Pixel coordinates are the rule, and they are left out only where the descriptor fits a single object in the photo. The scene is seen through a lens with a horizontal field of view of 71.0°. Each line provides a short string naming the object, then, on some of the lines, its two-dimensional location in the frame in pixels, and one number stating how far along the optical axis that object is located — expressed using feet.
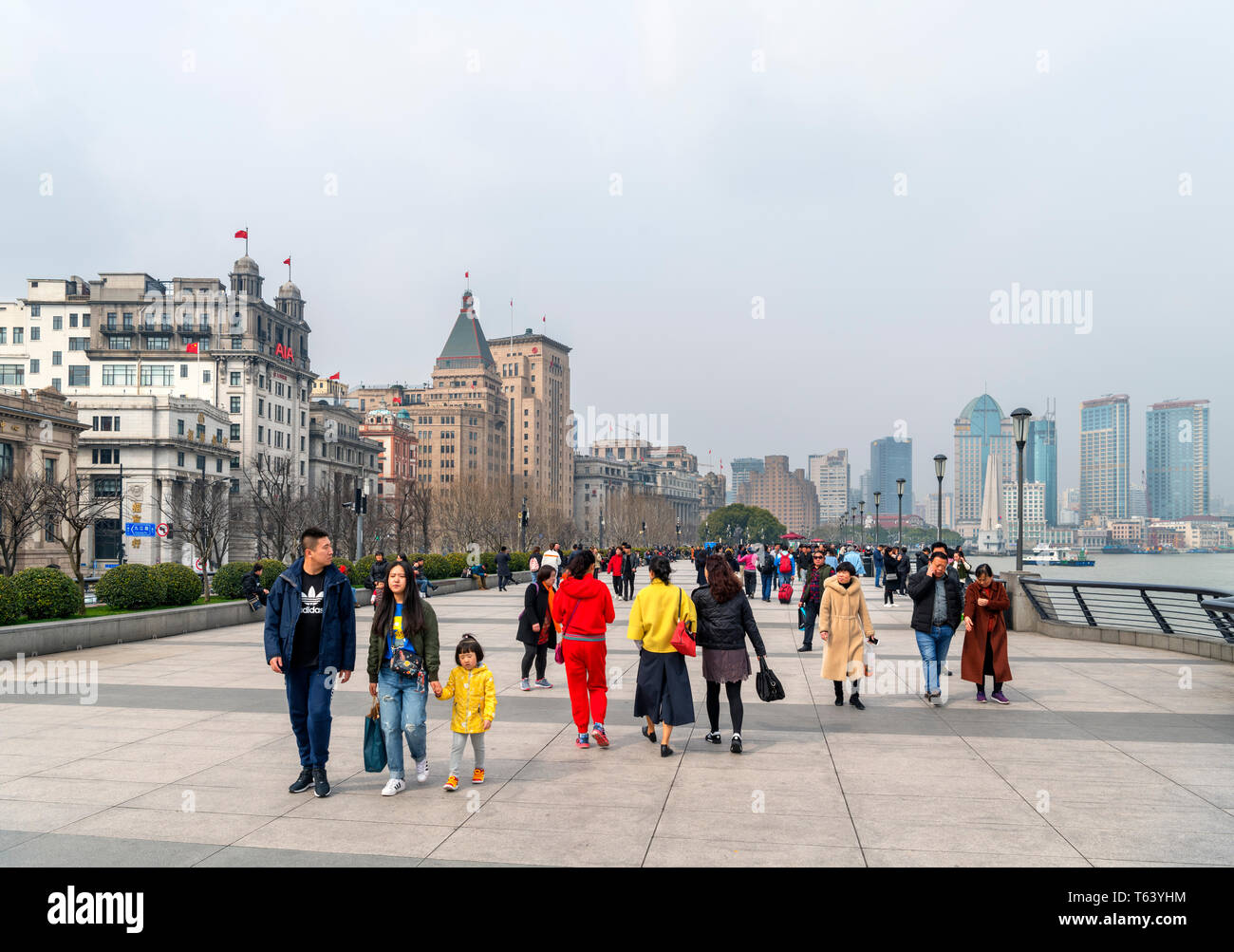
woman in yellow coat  26.48
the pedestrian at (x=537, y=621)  37.35
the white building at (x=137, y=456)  230.89
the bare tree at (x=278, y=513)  164.96
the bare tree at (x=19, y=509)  122.31
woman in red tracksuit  27.48
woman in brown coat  34.50
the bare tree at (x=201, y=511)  164.25
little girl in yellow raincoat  22.52
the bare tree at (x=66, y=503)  121.80
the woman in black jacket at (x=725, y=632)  26.99
